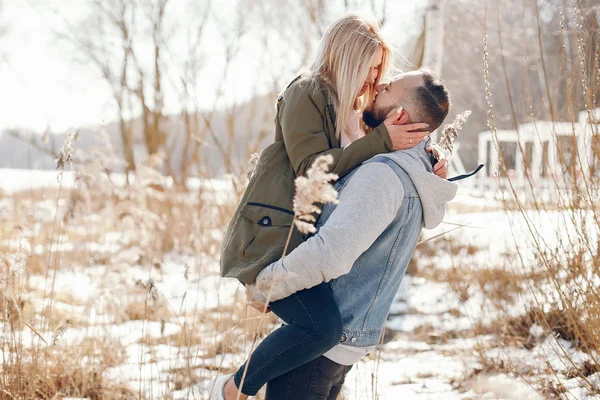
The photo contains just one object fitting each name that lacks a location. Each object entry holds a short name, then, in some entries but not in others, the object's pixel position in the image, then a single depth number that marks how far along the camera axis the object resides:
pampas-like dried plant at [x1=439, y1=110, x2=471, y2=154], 2.11
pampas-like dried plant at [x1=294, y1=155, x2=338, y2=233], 1.32
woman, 1.64
